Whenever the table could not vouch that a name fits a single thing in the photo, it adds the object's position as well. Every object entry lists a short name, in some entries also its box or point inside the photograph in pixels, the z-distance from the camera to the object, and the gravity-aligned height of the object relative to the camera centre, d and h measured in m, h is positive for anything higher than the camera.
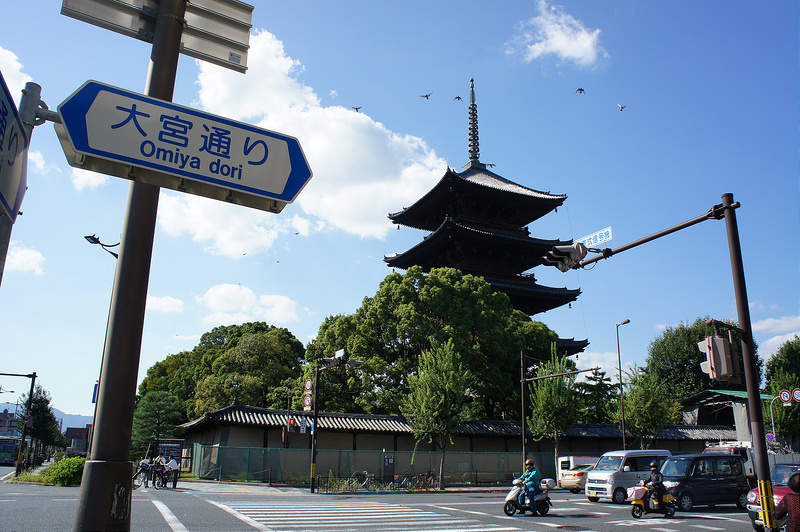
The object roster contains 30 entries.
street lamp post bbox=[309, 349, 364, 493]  22.78 +1.98
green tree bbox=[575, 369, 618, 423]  38.31 +1.44
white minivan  20.88 -2.13
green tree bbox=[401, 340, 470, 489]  29.11 +0.92
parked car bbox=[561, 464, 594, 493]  27.75 -3.10
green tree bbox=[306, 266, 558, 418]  34.50 +5.05
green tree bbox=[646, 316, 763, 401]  52.22 +5.58
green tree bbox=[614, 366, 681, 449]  36.34 +0.62
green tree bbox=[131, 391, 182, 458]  35.19 -0.64
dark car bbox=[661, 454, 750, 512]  17.95 -2.00
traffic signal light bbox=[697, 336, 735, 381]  8.47 +0.91
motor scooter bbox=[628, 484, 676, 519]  15.57 -2.46
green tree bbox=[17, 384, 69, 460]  51.88 -0.63
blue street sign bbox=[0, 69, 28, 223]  2.76 +1.33
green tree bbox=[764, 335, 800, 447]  38.94 +0.48
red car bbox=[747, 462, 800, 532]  12.22 -1.80
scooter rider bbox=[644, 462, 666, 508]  15.85 -2.01
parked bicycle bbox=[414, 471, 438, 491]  28.06 -3.41
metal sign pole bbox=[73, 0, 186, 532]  2.99 +0.17
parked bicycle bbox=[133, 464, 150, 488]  24.50 -3.03
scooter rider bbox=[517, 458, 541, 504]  15.59 -1.81
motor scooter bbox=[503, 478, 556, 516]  15.43 -2.45
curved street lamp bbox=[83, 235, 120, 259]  20.09 +6.21
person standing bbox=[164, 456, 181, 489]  23.36 -2.45
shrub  22.69 -2.60
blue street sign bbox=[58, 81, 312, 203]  3.20 +1.68
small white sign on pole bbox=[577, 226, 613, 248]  10.36 +3.42
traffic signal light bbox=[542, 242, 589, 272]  10.40 +3.08
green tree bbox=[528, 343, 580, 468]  32.84 +0.74
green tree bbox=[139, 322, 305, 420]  47.13 +4.14
